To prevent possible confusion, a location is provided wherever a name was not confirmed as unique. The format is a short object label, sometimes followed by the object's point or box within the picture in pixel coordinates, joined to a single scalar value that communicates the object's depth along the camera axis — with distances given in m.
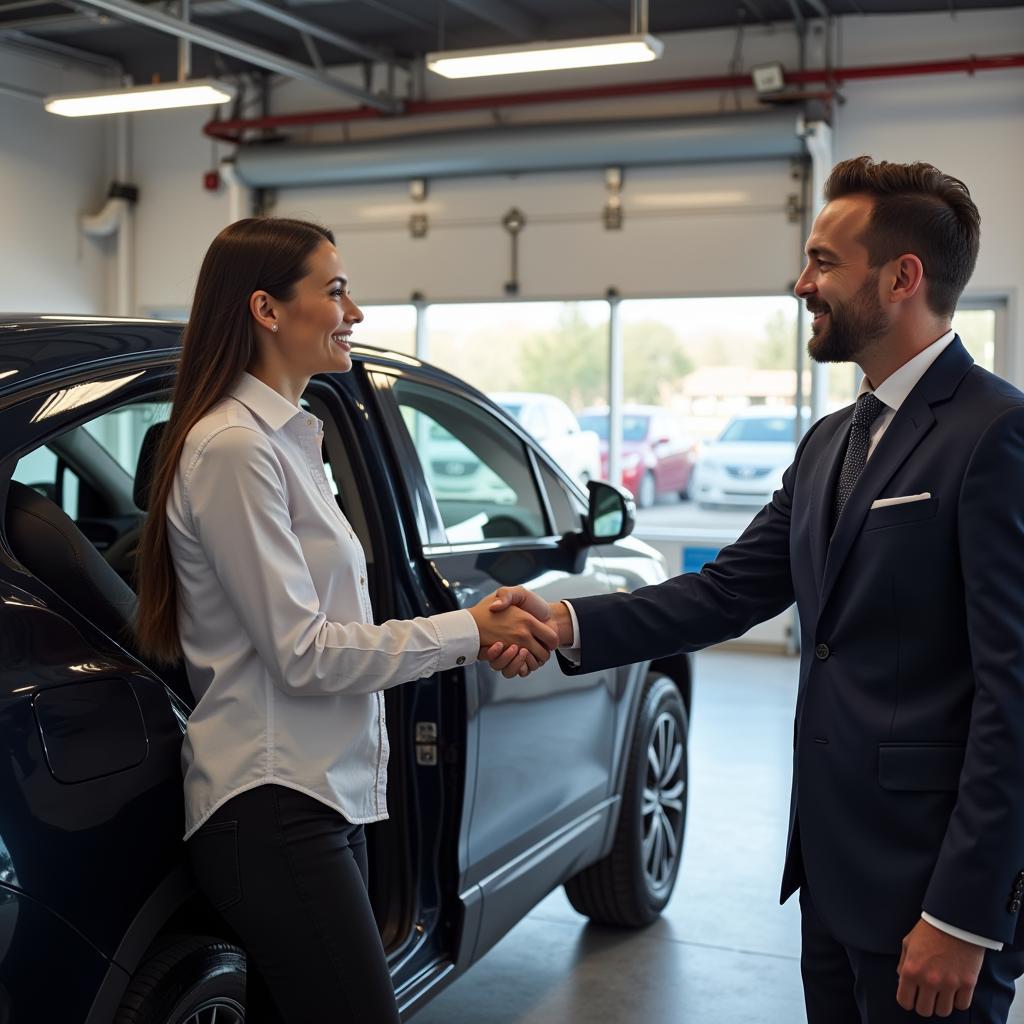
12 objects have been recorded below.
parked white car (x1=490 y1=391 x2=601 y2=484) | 10.05
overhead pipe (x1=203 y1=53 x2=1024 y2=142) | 8.55
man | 1.58
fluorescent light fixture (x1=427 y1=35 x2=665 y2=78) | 7.18
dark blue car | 1.66
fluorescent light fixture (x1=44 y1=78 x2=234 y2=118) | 8.39
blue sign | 9.73
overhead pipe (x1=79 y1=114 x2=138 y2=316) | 11.36
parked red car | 10.09
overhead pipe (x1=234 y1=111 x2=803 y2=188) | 8.97
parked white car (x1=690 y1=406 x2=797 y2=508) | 9.67
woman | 1.75
